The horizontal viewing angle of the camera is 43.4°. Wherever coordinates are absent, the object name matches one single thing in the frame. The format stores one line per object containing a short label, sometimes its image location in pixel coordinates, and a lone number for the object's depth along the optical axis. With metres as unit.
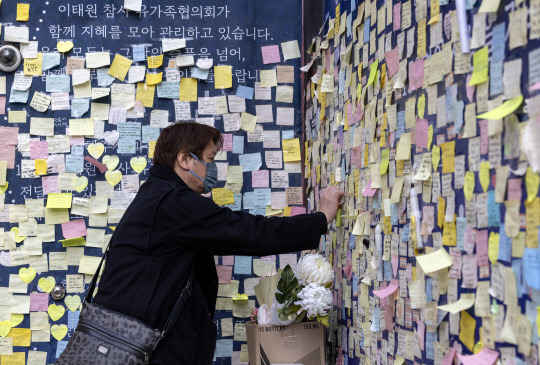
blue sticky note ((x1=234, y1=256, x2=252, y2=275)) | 3.65
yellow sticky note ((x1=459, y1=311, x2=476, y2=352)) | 1.56
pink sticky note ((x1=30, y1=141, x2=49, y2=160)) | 3.64
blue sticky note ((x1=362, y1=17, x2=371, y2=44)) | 2.50
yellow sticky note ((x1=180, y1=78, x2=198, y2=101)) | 3.67
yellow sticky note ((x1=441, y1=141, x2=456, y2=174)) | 1.67
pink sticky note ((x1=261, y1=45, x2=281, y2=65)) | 3.72
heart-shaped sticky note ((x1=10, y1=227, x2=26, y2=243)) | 3.60
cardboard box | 2.75
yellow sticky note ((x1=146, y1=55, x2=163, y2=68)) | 3.66
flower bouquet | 2.65
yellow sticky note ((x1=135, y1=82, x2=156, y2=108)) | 3.66
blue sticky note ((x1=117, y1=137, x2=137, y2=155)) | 3.64
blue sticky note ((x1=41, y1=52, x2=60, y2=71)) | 3.66
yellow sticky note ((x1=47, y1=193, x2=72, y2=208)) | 3.60
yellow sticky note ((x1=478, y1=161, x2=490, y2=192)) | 1.50
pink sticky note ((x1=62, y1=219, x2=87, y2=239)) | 3.61
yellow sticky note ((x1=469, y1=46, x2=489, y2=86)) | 1.51
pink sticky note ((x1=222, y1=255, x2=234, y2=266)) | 3.65
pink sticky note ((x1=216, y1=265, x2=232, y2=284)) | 3.63
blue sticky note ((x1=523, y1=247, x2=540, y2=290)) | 1.29
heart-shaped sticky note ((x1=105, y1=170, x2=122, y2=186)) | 3.62
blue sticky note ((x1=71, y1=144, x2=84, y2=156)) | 3.63
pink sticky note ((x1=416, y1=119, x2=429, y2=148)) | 1.87
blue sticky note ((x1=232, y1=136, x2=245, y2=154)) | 3.68
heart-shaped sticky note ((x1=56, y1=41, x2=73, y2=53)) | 3.66
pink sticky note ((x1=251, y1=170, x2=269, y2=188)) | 3.67
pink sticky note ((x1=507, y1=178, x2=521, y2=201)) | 1.37
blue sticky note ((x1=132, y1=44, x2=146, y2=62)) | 3.68
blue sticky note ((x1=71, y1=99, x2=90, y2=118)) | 3.65
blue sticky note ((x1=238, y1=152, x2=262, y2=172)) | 3.68
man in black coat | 2.52
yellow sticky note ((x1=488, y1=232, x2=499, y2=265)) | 1.46
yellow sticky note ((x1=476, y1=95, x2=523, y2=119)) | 1.35
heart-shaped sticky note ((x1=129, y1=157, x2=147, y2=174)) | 3.64
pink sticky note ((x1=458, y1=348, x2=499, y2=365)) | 1.46
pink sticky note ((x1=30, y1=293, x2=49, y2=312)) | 3.59
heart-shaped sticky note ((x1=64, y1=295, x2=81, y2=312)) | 3.60
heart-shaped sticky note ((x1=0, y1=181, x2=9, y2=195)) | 3.62
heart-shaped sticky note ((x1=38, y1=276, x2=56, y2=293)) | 3.60
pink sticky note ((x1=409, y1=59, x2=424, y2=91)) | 1.92
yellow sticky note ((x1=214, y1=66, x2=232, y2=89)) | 3.69
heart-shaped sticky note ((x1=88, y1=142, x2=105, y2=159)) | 3.63
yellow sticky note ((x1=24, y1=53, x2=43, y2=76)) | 3.65
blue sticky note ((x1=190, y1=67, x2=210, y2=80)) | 3.67
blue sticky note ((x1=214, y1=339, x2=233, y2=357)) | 3.60
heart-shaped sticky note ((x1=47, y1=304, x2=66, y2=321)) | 3.60
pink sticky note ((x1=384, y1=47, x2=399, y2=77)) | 2.15
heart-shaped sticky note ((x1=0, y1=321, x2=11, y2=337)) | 3.59
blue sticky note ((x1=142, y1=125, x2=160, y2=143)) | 3.65
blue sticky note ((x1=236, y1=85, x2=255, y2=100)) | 3.69
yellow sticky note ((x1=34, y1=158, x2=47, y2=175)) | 3.63
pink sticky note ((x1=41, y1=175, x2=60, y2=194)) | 3.62
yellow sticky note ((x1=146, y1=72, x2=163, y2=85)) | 3.65
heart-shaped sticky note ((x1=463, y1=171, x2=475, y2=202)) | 1.57
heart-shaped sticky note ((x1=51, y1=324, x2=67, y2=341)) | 3.59
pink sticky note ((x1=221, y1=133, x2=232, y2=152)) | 3.67
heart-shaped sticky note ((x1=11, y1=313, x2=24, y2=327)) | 3.60
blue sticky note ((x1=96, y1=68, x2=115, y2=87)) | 3.67
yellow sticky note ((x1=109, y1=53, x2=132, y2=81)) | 3.66
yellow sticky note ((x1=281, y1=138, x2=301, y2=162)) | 3.69
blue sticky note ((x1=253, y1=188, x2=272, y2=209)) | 3.67
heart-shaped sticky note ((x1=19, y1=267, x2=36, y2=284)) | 3.60
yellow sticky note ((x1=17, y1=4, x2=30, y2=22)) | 3.66
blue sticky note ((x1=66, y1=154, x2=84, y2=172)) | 3.63
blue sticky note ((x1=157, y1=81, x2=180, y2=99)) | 3.66
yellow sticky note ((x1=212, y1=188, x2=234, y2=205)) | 3.66
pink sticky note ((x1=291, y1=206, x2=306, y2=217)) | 3.64
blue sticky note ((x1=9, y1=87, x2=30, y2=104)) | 3.64
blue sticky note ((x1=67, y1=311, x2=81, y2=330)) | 3.59
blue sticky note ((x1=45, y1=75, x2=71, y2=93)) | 3.65
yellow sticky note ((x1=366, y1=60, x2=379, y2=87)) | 2.37
